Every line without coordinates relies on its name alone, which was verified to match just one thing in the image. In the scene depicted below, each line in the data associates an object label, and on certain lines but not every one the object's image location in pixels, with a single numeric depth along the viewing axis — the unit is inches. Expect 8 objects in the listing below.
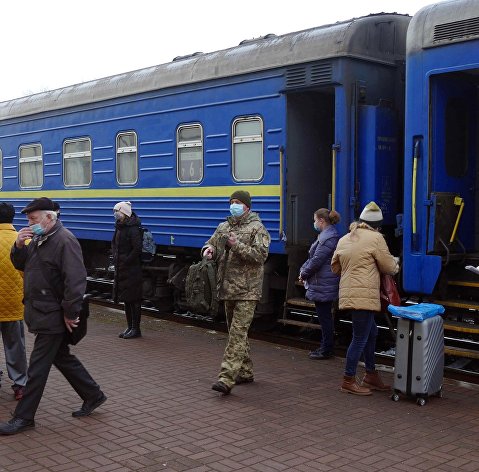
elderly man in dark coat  227.0
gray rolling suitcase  258.7
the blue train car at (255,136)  352.5
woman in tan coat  265.7
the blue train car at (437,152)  308.3
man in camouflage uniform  270.1
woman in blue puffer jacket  326.0
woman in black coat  381.4
